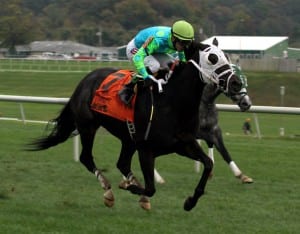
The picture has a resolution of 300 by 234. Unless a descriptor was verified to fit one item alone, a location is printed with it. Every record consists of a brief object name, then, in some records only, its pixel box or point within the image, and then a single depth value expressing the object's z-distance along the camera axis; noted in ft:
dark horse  30.78
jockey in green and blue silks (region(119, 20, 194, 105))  31.88
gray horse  43.67
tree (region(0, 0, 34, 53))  378.42
